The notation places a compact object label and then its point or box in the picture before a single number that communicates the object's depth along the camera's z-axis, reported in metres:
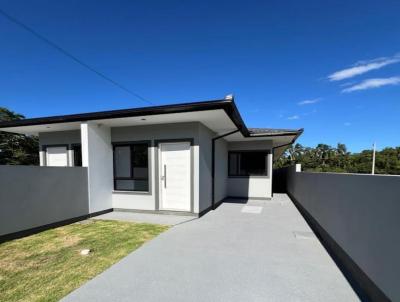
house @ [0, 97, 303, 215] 5.50
